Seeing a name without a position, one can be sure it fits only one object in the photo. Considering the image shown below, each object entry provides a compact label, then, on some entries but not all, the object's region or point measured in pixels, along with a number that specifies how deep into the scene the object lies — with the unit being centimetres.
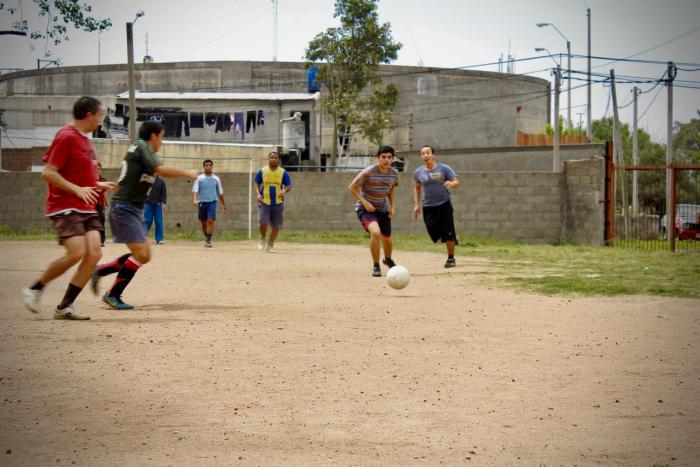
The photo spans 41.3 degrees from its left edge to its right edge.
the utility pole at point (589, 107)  4781
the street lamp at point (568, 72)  4611
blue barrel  5844
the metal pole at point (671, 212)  2123
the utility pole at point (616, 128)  4169
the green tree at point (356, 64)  4906
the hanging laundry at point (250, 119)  5566
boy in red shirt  866
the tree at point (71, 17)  2189
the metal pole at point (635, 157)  3775
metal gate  2156
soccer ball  1145
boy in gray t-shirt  1555
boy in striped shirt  1391
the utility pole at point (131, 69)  3188
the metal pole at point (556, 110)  3716
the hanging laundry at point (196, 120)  5630
